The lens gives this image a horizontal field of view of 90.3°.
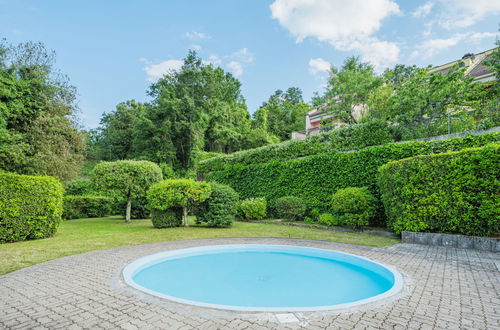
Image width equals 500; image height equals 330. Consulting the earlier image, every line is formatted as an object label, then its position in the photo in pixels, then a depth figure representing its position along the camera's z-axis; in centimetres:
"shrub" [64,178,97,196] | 2117
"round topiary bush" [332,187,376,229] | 973
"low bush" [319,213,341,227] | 1109
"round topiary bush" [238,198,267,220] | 1428
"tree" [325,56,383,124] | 1771
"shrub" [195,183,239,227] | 1180
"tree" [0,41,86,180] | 1464
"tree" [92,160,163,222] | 1359
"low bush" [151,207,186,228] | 1159
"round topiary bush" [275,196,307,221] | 1280
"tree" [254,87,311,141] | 3484
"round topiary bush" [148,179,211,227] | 1095
